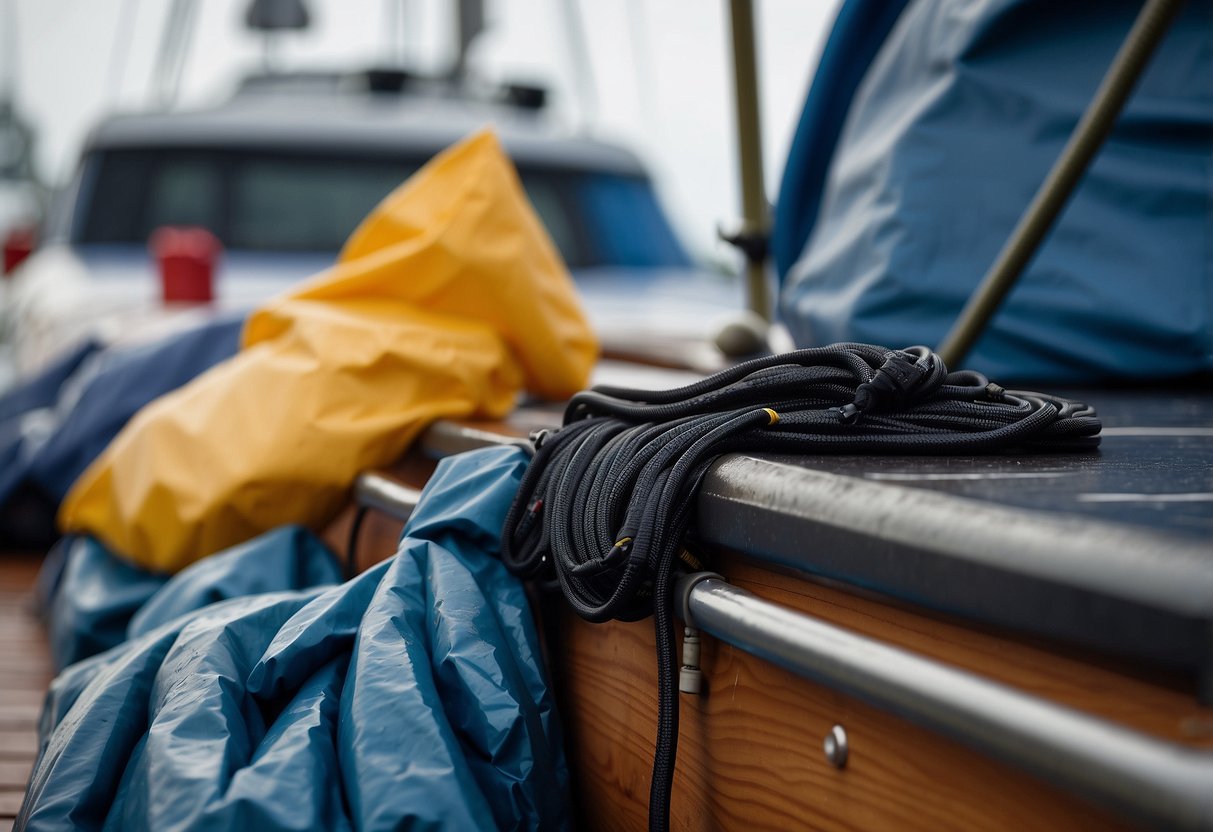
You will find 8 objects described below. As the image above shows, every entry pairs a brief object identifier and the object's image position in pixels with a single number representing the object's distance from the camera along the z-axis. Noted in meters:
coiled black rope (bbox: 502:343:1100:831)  1.08
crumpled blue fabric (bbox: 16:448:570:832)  1.05
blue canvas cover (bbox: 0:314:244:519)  2.72
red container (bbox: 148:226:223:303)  3.98
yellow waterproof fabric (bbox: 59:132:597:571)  1.84
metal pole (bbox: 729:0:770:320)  2.58
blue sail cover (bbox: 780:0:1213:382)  1.86
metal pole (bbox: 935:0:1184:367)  1.45
